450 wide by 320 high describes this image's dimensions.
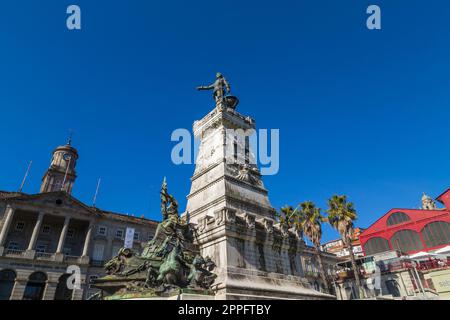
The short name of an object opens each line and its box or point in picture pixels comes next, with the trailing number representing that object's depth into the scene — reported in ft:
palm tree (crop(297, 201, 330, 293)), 122.01
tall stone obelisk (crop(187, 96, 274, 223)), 70.18
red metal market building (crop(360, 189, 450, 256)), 142.20
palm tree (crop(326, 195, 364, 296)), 115.24
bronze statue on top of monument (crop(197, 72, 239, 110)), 97.35
